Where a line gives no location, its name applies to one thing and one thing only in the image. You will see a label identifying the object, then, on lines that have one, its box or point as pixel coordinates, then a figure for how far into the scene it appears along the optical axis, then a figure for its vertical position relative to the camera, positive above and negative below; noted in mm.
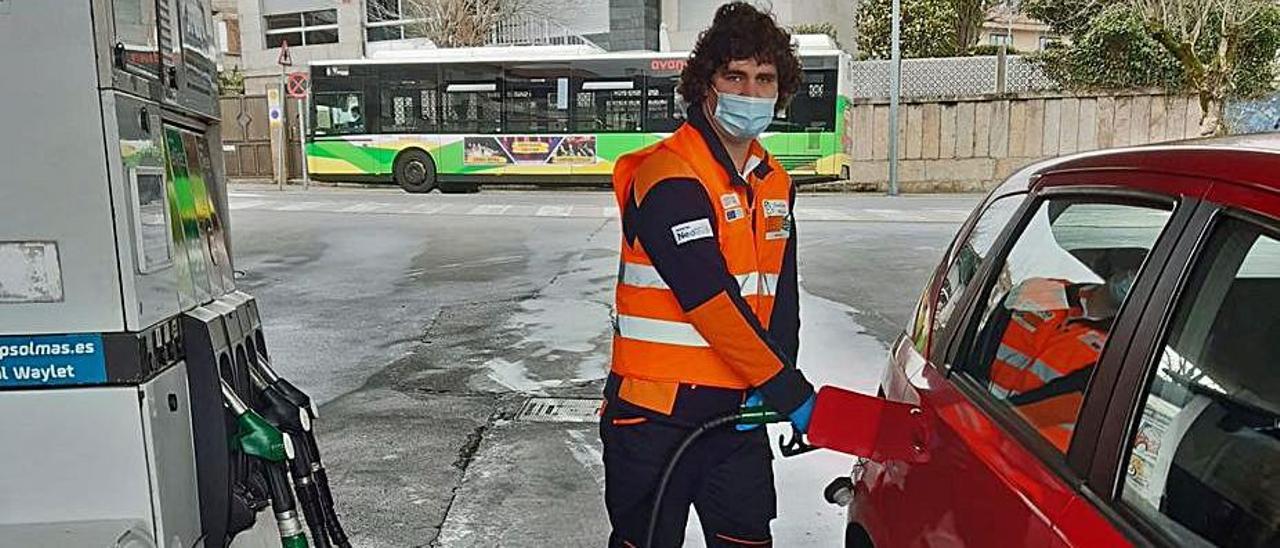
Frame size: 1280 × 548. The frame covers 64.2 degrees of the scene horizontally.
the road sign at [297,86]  19594 +626
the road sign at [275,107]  22594 +256
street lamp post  20031 +147
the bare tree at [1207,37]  19828 +1359
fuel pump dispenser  1832 -376
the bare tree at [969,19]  23641 +2089
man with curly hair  2471 -476
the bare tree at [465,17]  24984 +2444
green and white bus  18781 -69
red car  1531 -472
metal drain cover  5527 -1625
